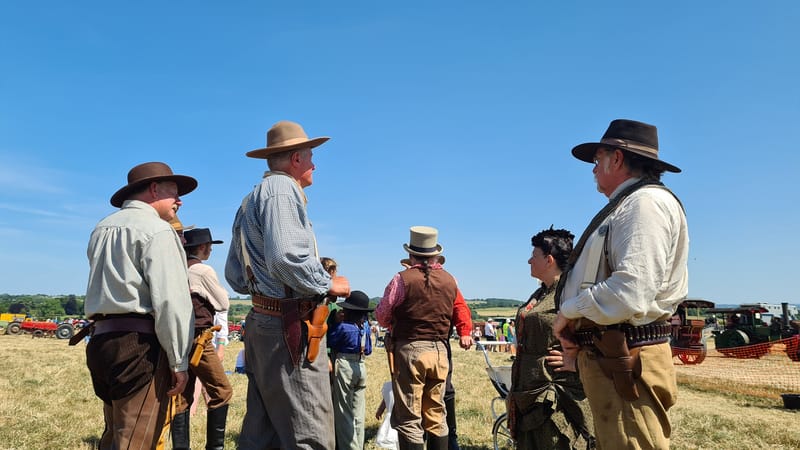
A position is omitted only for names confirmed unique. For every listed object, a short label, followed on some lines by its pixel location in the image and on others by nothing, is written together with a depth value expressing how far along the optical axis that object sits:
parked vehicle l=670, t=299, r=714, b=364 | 18.89
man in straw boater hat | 5.13
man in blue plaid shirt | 2.90
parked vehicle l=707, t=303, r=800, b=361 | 20.94
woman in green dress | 4.02
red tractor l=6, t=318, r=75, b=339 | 32.09
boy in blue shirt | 5.52
